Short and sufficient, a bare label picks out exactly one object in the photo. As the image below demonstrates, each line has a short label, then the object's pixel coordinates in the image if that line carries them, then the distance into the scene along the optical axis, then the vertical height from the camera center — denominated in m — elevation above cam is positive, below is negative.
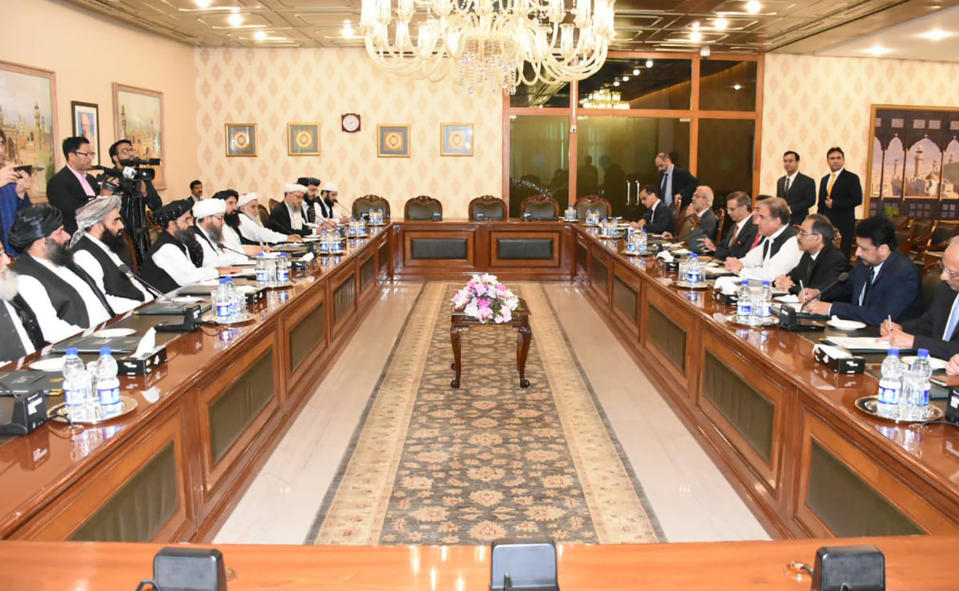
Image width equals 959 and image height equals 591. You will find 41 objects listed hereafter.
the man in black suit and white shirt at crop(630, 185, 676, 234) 8.44 -0.22
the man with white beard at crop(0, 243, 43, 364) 3.06 -0.54
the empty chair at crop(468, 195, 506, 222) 9.73 -0.19
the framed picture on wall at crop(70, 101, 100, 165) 7.87 +0.70
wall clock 11.30 +1.01
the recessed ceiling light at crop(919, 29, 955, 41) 9.12 +1.95
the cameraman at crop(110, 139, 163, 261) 5.87 -0.07
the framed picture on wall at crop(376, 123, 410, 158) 11.37 +0.75
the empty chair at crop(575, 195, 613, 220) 9.95 -0.16
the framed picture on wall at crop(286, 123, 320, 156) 11.33 +0.75
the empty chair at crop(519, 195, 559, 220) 9.84 -0.19
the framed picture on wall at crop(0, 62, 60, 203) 6.77 +0.62
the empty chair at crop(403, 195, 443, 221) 9.90 -0.22
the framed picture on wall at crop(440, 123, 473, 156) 11.39 +0.79
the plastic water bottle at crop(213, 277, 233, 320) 3.67 -0.53
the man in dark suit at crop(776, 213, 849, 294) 4.56 -0.36
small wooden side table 5.15 -0.93
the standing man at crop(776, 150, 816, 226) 8.80 +0.06
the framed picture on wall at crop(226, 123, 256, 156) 11.30 +0.74
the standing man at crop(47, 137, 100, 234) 5.79 +0.04
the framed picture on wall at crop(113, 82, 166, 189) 8.85 +0.83
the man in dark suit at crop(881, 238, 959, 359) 2.94 -0.54
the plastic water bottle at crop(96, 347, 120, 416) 2.32 -0.60
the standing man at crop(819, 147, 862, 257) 8.51 +0.01
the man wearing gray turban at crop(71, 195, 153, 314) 4.21 -0.35
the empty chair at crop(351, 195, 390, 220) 9.88 -0.16
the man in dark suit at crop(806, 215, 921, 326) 3.74 -0.42
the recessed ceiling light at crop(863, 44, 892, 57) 10.39 +2.01
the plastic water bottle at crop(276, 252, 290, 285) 4.89 -0.52
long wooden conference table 2.02 -0.84
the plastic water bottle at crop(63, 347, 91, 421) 2.27 -0.60
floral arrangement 5.09 -0.72
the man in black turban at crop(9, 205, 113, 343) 3.36 -0.39
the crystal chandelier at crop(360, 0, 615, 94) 5.54 +1.23
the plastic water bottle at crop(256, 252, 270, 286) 4.75 -0.52
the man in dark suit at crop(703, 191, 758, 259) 5.98 -0.23
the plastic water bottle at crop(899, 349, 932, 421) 2.32 -0.59
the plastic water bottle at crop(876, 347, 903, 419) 2.34 -0.59
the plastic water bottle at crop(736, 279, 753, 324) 3.73 -0.54
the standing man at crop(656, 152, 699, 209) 9.28 +0.17
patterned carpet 3.20 -1.36
